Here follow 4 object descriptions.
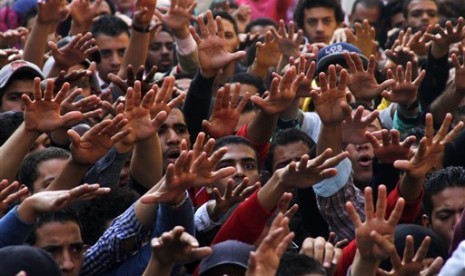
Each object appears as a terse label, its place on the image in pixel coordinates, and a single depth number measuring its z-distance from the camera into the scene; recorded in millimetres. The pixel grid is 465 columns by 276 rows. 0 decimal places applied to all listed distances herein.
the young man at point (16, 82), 12255
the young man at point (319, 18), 17006
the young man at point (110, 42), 15037
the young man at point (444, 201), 9631
